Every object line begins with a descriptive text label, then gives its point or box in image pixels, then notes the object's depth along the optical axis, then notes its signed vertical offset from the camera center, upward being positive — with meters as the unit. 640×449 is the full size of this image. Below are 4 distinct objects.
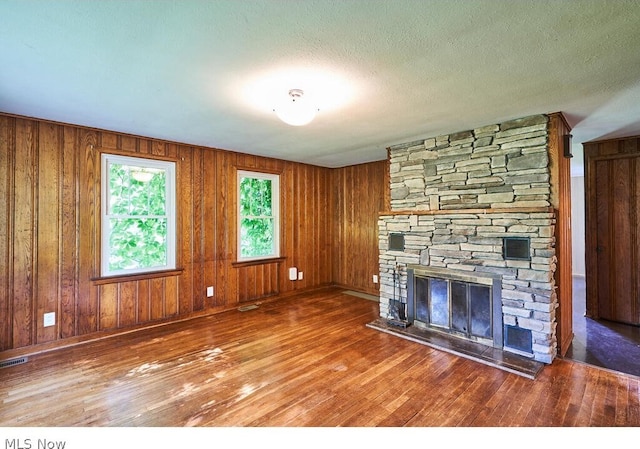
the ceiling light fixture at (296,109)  2.39 +0.93
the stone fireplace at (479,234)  2.91 -0.09
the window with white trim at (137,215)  3.60 +0.18
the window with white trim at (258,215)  4.84 +0.22
